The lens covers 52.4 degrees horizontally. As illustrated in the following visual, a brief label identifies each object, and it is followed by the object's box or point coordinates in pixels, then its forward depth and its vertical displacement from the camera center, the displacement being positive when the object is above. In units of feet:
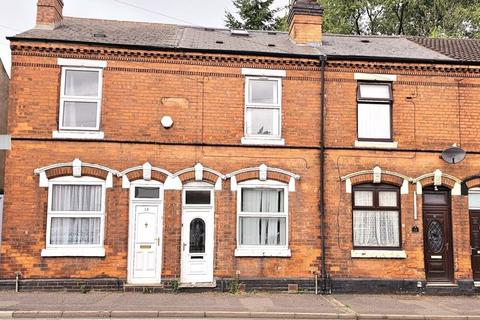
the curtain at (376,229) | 47.39 -0.70
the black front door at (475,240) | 47.78 -1.70
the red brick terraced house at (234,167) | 44.57 +5.05
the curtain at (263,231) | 46.65 -1.02
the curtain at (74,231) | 44.39 -1.17
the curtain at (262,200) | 47.16 +1.94
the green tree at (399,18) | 89.86 +40.09
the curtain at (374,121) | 48.91 +10.07
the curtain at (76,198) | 44.80 +1.86
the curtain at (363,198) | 47.85 +2.27
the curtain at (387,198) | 48.01 +2.26
